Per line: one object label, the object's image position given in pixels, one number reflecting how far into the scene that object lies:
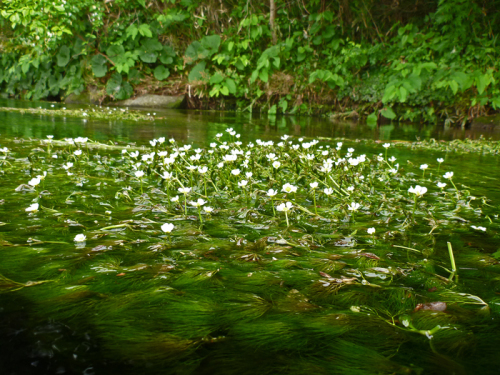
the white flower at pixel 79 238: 1.27
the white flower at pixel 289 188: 1.41
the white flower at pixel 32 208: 1.35
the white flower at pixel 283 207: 1.33
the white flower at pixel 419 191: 1.38
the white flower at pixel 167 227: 1.26
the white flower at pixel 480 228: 1.38
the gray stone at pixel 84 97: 5.75
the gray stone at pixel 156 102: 5.52
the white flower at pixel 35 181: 1.40
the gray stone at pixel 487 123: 3.93
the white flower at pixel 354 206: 1.39
